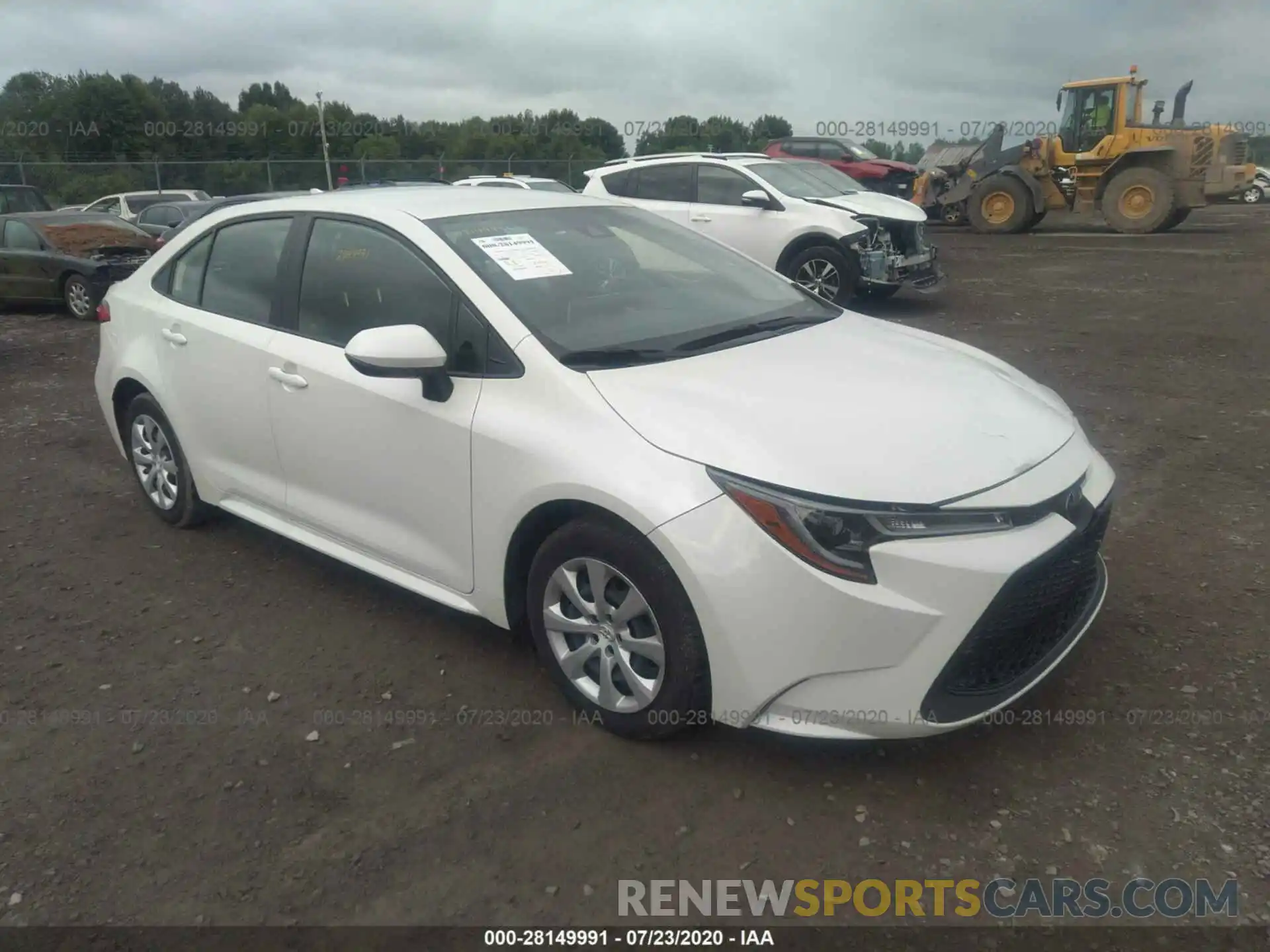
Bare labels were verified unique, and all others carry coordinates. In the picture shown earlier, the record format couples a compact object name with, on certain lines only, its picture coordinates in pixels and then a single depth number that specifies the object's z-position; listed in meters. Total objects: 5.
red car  22.64
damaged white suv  10.02
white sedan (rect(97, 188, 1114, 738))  2.56
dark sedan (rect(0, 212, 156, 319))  11.47
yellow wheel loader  18.09
